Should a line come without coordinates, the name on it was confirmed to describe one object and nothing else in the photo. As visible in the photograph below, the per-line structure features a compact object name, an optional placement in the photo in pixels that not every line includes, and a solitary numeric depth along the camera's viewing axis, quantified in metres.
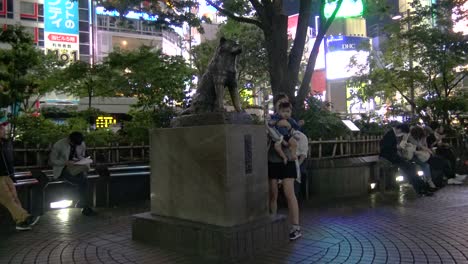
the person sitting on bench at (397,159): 9.36
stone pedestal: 4.80
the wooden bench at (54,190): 7.68
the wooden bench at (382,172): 9.84
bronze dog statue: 5.44
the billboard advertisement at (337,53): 44.69
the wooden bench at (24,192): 6.97
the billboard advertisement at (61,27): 33.75
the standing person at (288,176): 5.63
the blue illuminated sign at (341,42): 45.75
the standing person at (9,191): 6.30
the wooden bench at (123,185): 8.73
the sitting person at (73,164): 7.45
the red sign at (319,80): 50.08
